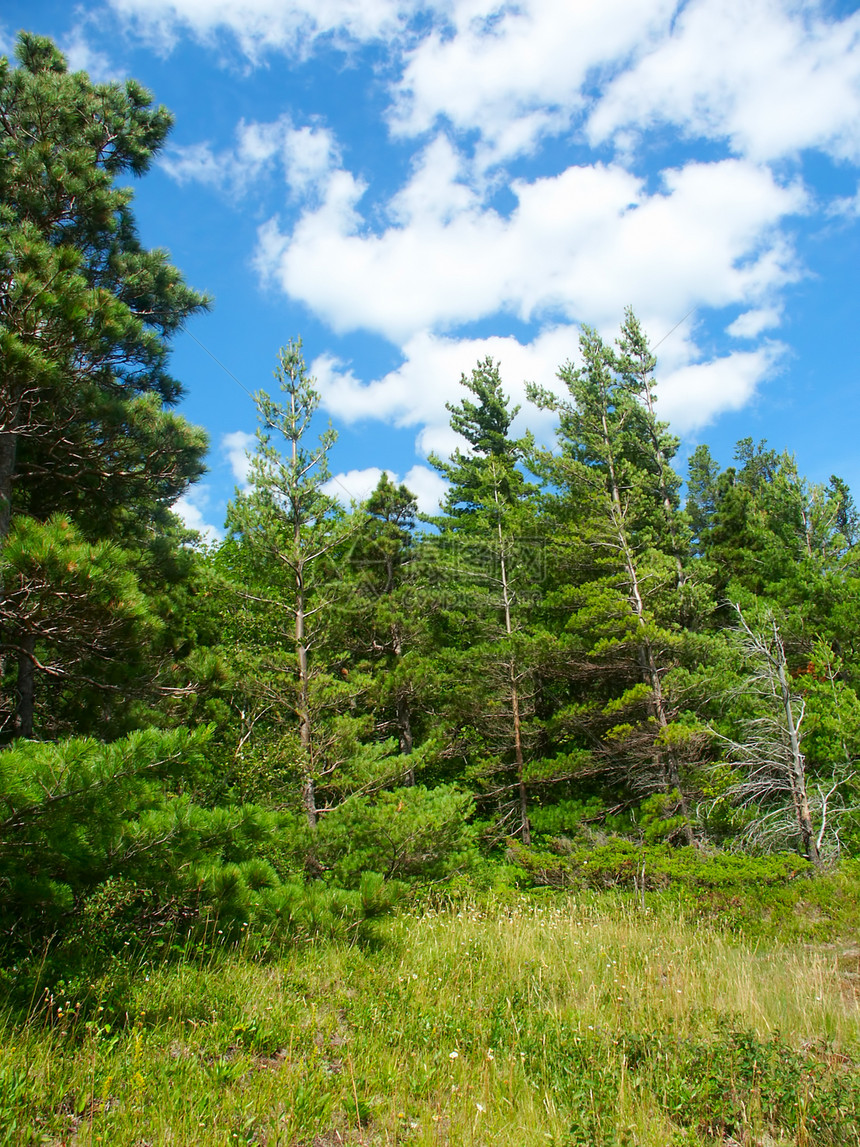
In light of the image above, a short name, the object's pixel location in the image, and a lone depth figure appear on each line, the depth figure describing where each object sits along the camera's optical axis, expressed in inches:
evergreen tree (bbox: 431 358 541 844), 652.1
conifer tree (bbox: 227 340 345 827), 410.3
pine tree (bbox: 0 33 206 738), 254.5
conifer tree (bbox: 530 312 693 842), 572.1
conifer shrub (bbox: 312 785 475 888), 317.7
